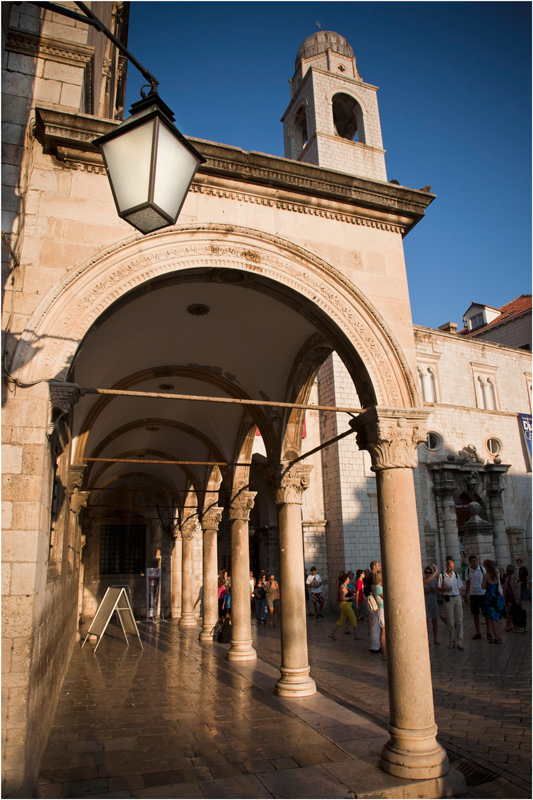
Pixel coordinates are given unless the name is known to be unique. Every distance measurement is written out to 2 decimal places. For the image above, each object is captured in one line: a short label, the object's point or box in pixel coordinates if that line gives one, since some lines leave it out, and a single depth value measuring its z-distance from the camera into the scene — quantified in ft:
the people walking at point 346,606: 38.68
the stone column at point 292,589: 23.50
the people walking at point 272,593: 49.96
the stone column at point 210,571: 41.91
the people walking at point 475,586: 36.96
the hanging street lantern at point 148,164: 9.42
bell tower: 77.05
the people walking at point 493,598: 34.94
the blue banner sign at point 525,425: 77.88
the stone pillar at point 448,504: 65.36
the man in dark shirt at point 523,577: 40.68
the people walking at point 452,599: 33.45
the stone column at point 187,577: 52.16
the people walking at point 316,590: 54.44
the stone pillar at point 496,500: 72.49
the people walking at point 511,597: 37.93
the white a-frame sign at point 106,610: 38.04
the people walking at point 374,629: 34.01
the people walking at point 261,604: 54.03
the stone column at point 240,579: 32.65
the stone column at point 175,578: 59.21
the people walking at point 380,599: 32.65
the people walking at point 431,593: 33.83
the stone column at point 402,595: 14.89
